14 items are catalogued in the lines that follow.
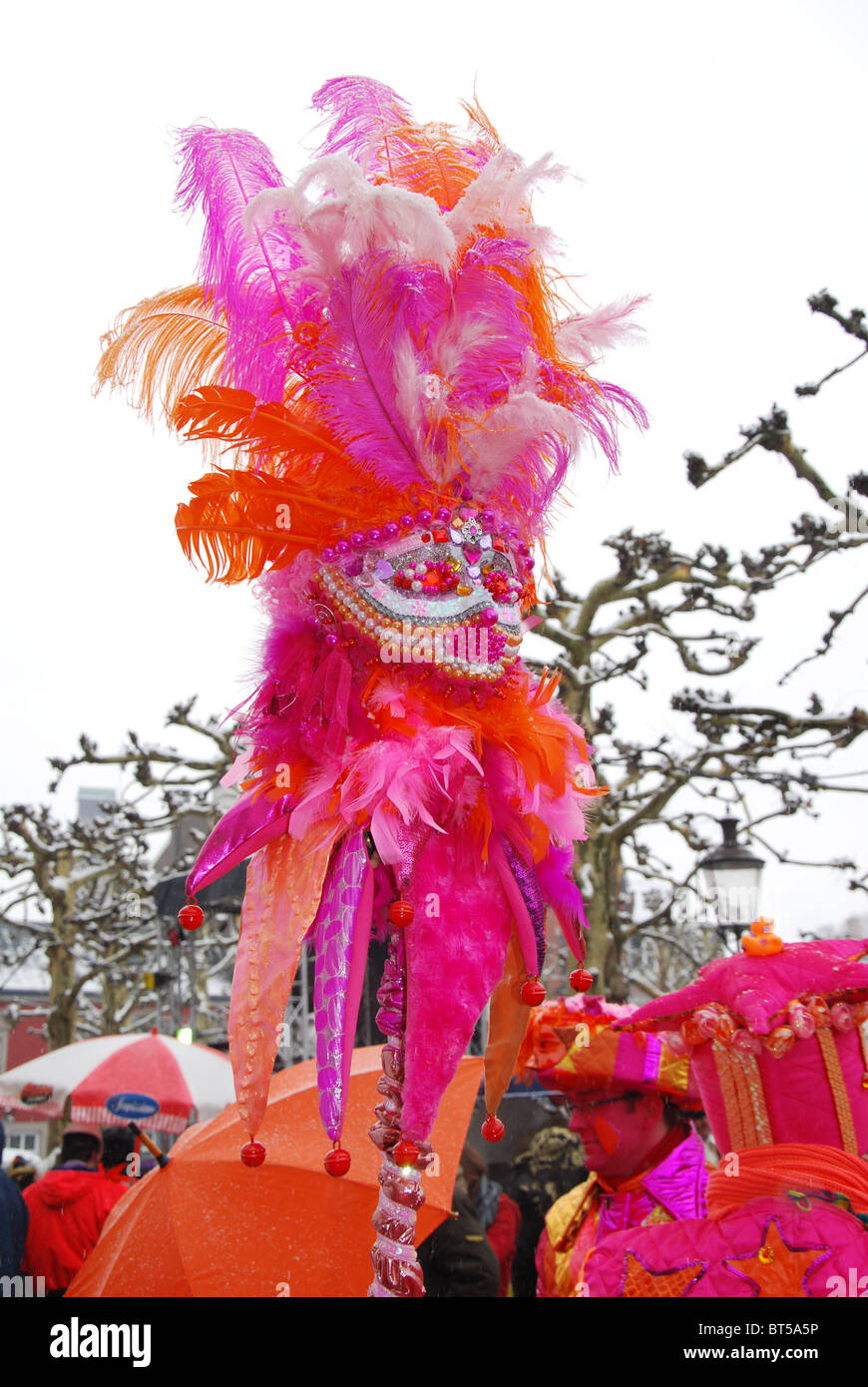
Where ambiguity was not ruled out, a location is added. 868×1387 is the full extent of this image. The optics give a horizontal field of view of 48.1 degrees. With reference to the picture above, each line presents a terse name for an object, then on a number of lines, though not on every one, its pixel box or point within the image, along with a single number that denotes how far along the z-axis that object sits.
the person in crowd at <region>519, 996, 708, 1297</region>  3.00
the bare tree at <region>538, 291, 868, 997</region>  6.36
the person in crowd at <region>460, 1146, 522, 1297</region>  3.79
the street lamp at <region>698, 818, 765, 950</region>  4.78
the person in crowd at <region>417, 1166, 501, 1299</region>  2.54
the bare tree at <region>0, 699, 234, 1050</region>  9.11
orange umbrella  2.09
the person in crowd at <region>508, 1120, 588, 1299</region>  4.27
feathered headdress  1.65
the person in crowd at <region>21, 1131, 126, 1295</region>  3.13
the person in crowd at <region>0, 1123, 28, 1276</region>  2.89
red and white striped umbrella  4.25
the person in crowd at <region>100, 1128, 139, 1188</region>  3.46
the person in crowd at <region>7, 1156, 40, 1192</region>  5.27
